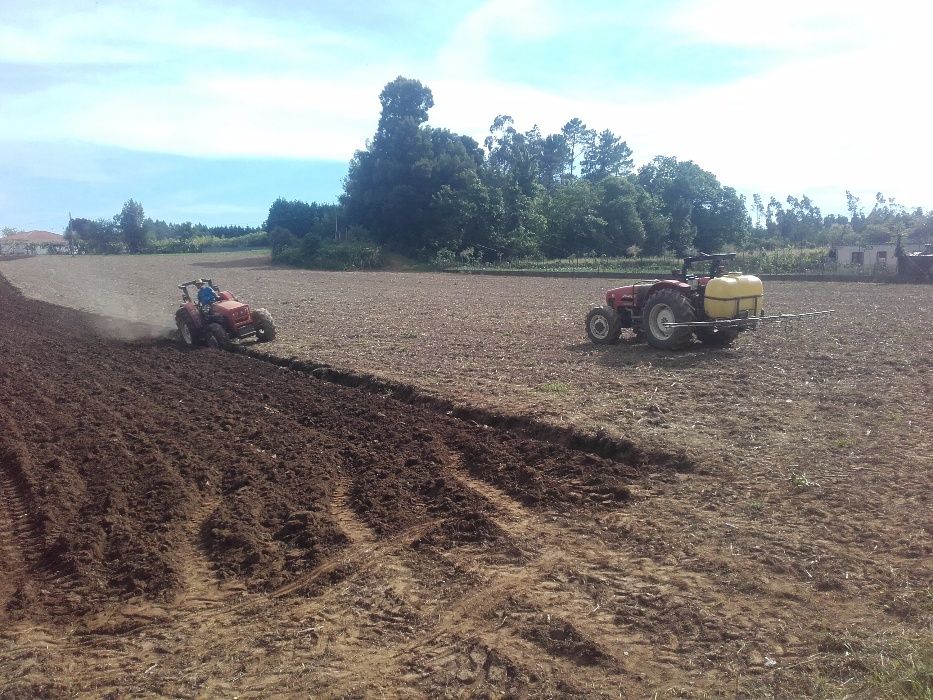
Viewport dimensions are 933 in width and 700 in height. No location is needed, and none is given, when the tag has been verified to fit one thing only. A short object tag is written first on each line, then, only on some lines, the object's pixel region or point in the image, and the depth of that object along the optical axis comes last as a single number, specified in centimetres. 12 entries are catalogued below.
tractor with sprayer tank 1258
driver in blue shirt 1678
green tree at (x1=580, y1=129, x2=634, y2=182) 10850
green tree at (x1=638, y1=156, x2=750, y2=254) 8025
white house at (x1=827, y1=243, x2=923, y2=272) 4217
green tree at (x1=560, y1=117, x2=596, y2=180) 11112
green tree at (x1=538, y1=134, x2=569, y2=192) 10975
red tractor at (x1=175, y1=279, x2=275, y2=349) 1647
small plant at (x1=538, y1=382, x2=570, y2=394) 1040
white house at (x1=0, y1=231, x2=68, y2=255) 11606
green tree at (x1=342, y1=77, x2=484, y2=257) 6588
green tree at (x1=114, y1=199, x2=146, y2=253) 9538
